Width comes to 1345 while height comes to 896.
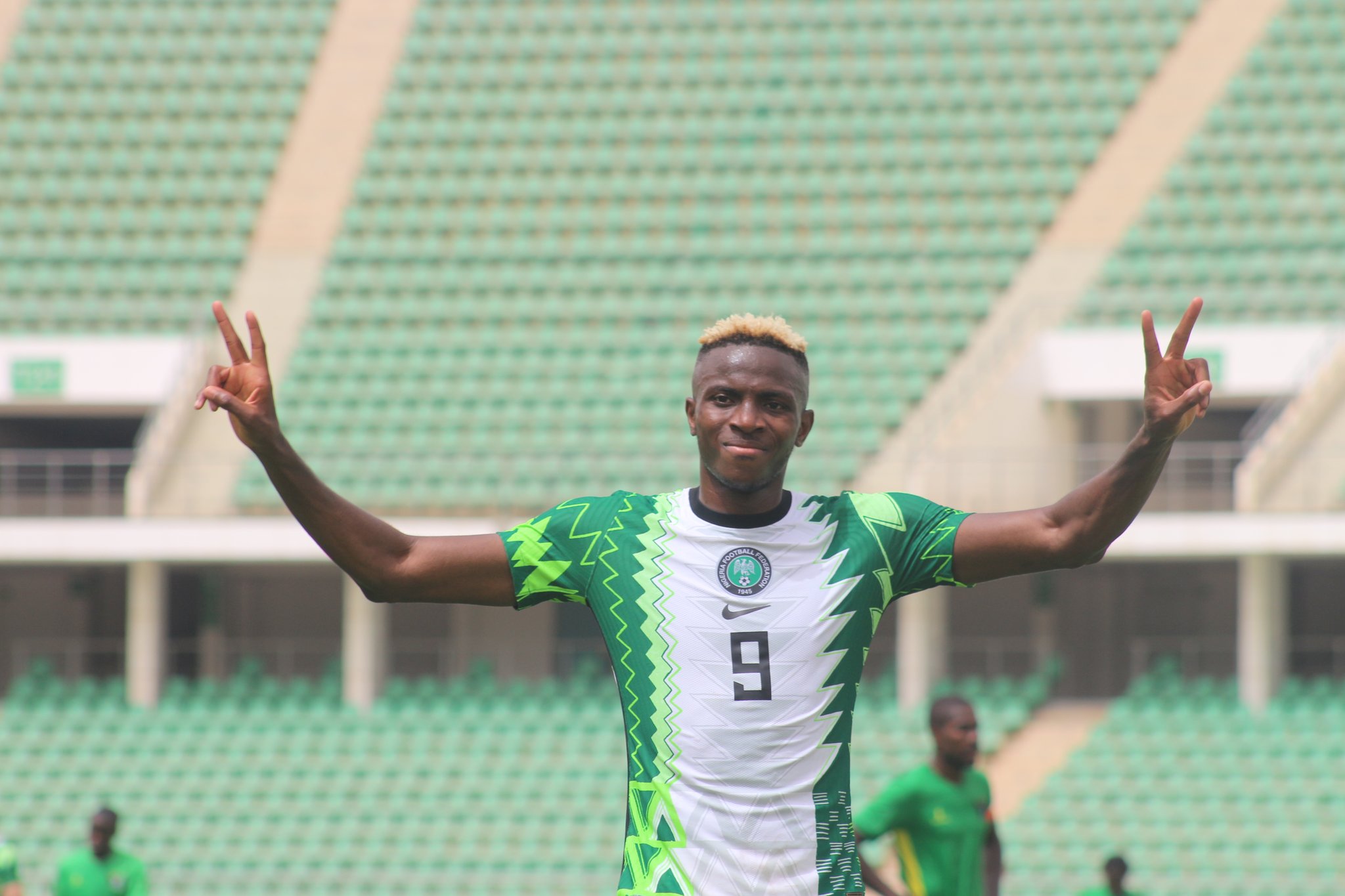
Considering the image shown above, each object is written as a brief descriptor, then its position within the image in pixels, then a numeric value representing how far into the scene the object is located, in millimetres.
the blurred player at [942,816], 13898
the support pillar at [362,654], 34562
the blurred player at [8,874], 18937
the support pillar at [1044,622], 35656
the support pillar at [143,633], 34969
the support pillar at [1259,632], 32562
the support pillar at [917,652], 33219
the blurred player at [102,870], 18437
